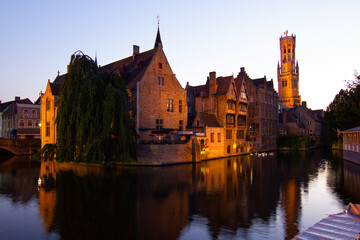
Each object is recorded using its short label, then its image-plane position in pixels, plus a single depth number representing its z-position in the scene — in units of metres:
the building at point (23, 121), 65.25
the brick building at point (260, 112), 58.19
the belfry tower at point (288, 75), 143.00
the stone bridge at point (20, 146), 53.09
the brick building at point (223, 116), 45.25
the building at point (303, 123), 73.69
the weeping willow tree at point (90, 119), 28.66
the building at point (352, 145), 36.88
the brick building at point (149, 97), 40.44
